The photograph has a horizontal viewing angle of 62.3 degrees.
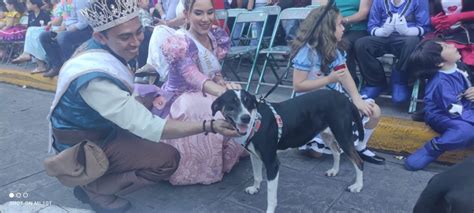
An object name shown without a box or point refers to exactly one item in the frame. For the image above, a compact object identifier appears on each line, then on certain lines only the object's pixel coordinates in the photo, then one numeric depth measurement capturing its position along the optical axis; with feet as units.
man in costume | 8.18
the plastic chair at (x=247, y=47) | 18.41
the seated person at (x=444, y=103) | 10.36
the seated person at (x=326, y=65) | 10.96
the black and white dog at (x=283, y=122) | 8.42
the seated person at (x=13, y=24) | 29.76
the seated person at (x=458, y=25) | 12.28
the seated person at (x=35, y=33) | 25.26
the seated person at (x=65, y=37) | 22.04
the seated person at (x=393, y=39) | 13.62
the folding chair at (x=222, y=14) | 19.43
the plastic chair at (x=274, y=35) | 17.35
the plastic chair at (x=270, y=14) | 19.98
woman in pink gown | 10.57
